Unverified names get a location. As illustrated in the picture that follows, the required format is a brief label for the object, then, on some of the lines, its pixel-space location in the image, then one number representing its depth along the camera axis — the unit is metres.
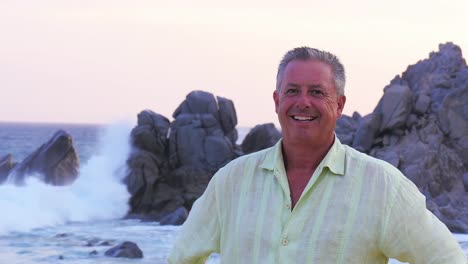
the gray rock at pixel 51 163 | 39.59
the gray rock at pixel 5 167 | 40.50
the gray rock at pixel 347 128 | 39.06
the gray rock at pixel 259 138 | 40.84
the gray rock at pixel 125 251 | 22.52
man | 3.02
